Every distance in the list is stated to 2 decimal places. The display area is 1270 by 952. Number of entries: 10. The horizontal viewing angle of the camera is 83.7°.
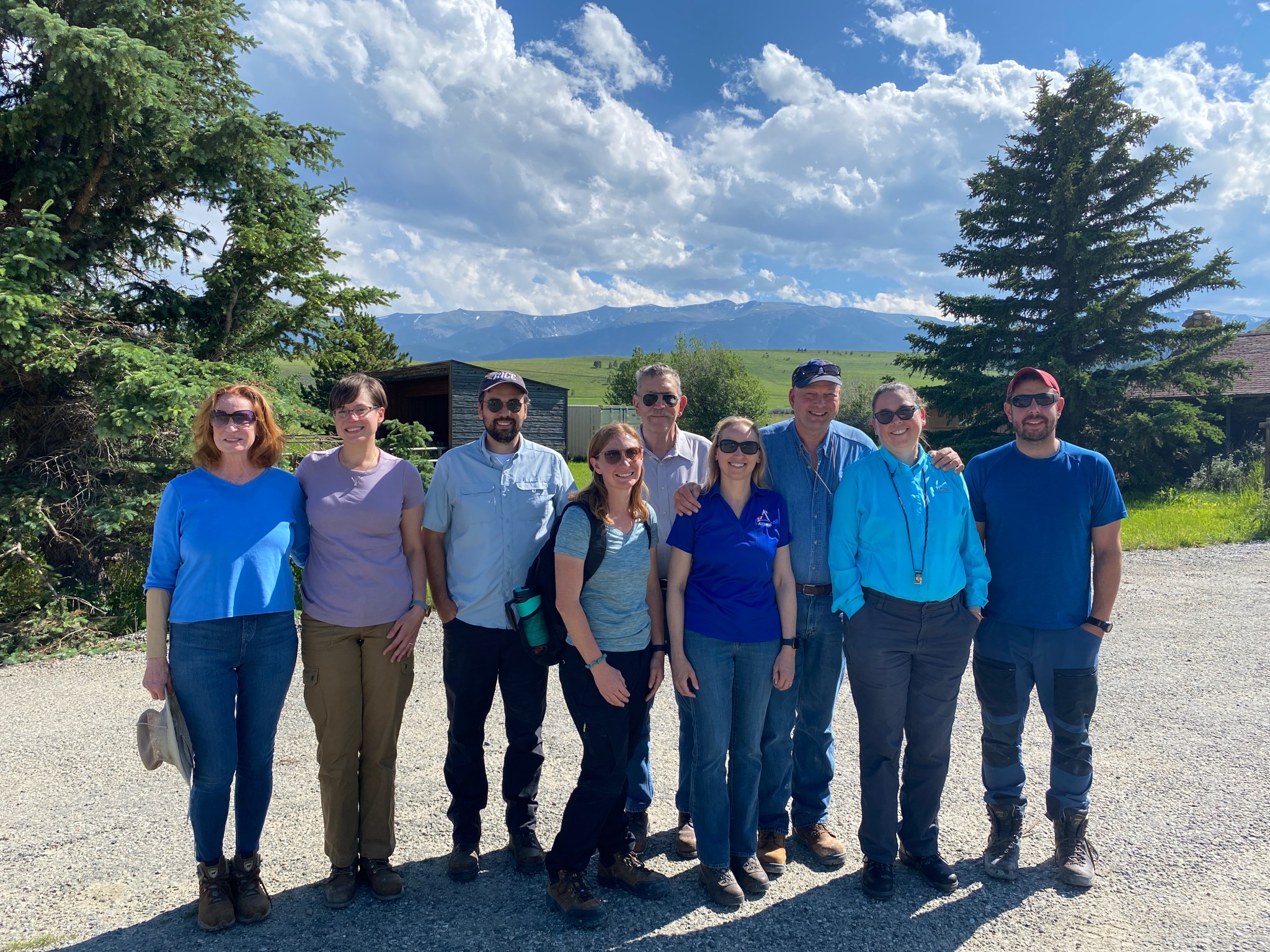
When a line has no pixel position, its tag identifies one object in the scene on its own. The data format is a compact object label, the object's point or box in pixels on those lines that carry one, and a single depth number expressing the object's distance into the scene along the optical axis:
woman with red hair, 2.99
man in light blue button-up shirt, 3.39
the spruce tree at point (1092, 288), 19.72
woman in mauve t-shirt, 3.20
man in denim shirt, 3.48
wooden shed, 20.97
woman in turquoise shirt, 3.30
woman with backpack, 3.09
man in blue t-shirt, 3.46
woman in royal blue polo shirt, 3.22
